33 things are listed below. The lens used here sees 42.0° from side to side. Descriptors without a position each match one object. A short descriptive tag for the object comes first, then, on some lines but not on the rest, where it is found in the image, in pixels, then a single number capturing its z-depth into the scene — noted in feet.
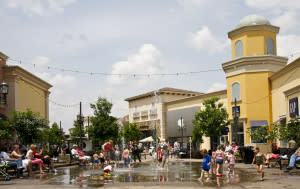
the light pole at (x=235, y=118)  103.16
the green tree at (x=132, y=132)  216.33
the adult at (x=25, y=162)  60.11
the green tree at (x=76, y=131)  246.60
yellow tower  120.47
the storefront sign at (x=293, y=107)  96.58
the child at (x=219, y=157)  53.33
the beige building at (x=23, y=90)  114.42
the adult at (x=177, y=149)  123.13
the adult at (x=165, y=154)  71.95
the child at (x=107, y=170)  53.47
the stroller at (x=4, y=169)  53.25
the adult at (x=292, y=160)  57.52
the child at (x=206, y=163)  48.39
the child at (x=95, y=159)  86.22
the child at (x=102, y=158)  86.12
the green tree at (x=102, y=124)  149.48
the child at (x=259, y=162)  48.78
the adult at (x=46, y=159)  65.86
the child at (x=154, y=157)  99.78
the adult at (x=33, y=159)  62.68
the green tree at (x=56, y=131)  222.46
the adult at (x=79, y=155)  88.52
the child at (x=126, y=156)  83.15
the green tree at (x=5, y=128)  64.13
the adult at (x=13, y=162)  57.06
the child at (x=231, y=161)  55.62
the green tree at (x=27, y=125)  81.71
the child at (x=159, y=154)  81.42
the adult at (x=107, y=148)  80.94
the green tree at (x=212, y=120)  126.00
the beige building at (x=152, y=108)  213.66
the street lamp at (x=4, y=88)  77.10
